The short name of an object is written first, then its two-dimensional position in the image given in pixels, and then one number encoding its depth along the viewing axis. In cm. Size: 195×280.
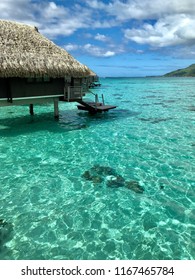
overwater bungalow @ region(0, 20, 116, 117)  1808
